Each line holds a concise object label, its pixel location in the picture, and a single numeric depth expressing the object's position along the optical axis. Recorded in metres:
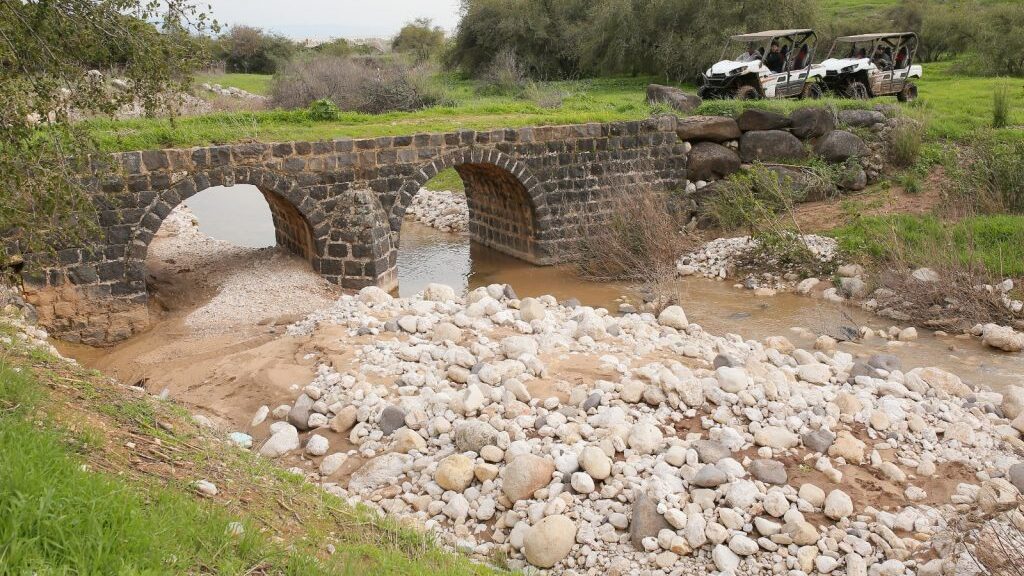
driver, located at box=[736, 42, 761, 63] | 17.63
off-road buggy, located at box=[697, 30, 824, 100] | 17.02
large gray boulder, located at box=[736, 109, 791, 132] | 14.91
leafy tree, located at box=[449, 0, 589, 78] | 27.17
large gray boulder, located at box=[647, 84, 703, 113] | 15.80
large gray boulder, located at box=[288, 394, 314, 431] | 6.88
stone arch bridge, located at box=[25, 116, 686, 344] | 10.33
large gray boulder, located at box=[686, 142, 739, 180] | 14.81
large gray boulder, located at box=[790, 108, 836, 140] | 15.02
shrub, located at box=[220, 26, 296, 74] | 35.91
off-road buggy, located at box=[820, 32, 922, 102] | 17.44
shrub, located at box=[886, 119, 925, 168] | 14.68
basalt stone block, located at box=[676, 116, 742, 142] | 14.85
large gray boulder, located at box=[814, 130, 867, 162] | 14.82
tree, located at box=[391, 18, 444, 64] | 41.00
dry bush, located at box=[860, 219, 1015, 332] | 10.21
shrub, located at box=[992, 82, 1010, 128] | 15.01
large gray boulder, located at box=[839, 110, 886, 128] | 15.25
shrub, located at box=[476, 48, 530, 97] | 23.22
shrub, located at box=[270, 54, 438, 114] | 20.75
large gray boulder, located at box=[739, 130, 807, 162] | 14.90
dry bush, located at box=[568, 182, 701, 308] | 12.96
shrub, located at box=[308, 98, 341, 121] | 13.16
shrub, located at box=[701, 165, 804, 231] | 13.18
